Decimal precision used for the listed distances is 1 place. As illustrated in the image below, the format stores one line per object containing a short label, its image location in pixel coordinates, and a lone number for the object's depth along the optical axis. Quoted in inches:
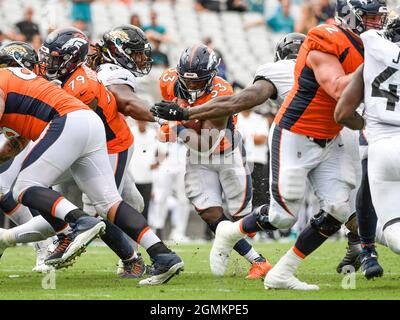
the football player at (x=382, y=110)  436.1
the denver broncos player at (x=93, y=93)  558.6
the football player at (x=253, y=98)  494.0
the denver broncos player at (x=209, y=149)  578.6
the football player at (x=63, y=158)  496.4
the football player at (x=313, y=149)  473.4
